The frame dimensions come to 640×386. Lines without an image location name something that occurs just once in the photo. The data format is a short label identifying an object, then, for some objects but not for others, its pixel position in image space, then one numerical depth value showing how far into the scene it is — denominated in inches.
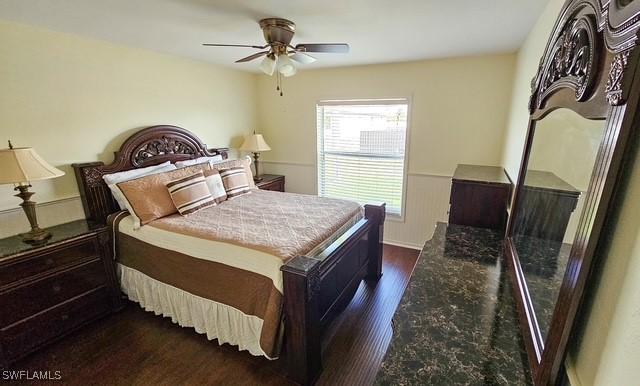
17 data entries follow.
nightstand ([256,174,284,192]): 152.7
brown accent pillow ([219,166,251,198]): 122.5
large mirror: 22.7
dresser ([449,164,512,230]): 80.3
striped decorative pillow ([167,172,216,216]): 99.0
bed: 67.2
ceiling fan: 77.8
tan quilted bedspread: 76.9
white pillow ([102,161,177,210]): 95.1
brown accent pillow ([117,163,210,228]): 92.3
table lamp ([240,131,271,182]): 151.6
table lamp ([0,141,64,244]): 71.4
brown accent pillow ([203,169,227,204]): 113.0
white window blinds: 141.5
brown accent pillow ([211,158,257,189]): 128.0
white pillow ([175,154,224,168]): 123.4
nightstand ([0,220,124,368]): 73.0
